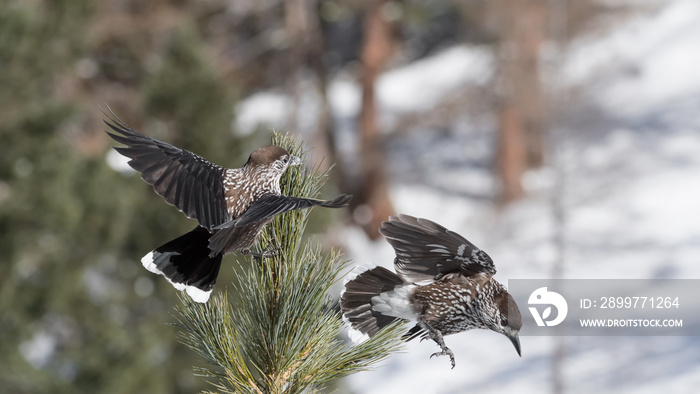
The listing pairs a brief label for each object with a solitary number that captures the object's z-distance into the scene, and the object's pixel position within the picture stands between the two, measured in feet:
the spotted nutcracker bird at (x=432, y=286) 30.62
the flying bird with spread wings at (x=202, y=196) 30.76
